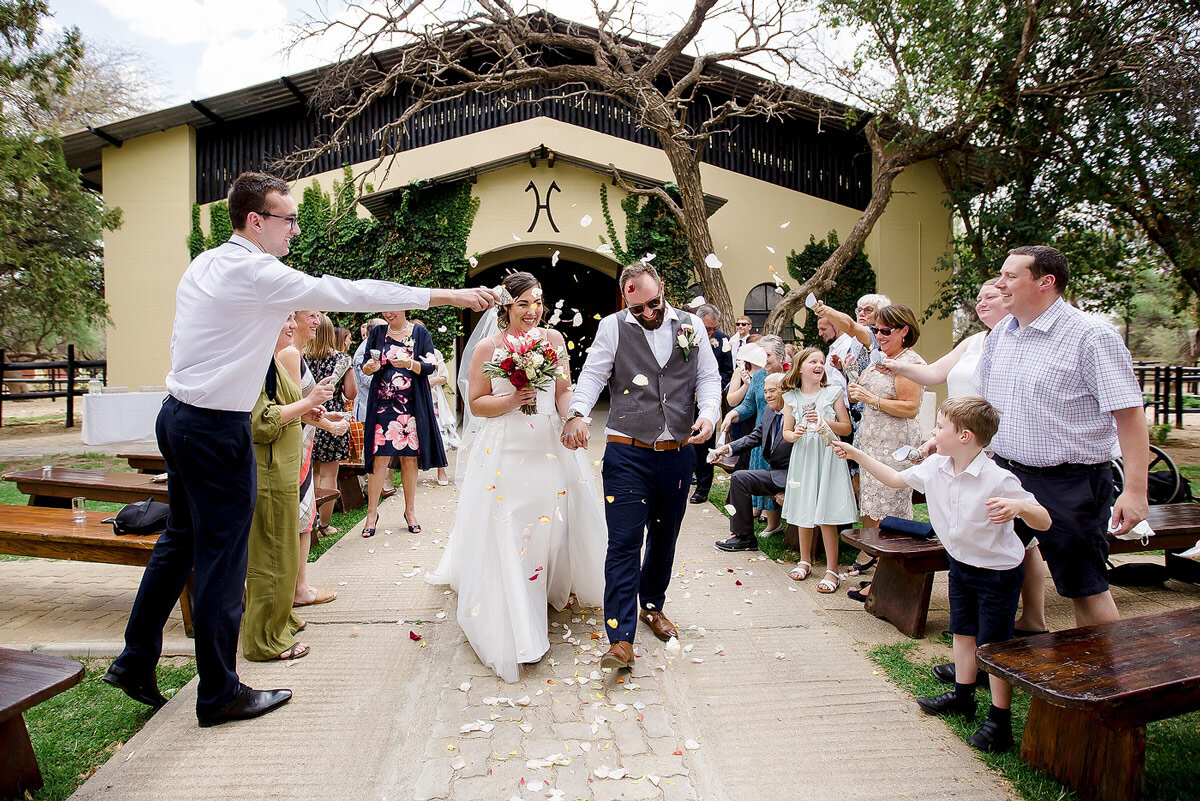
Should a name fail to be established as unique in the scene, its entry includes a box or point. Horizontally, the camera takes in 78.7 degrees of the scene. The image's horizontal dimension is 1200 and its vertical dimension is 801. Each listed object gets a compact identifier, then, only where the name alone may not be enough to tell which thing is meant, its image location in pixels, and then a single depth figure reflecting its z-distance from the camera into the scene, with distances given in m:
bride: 3.96
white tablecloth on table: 12.34
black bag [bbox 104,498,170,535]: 4.33
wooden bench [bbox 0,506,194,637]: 4.29
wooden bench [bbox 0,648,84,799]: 2.68
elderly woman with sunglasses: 4.93
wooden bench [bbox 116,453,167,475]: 7.66
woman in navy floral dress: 6.90
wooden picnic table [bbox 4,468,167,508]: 5.91
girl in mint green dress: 5.48
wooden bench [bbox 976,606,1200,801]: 2.61
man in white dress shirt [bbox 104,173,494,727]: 3.15
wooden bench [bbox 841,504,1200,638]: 4.41
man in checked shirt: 3.20
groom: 3.90
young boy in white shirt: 3.18
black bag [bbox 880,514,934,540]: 4.70
